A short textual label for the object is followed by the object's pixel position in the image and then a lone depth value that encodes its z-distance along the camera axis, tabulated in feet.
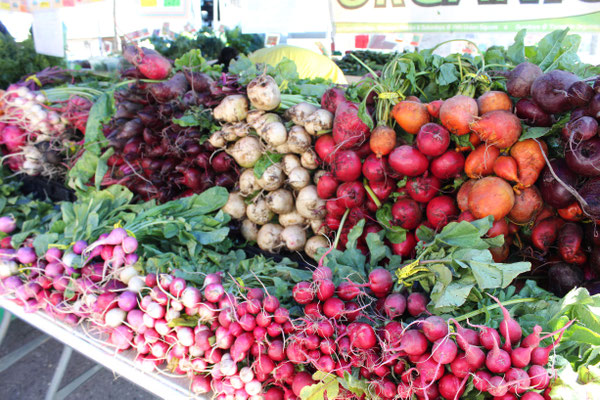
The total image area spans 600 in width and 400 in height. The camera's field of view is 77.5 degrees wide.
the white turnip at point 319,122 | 6.12
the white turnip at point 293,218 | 6.91
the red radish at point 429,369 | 3.43
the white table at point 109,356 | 4.74
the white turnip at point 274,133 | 6.40
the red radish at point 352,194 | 5.79
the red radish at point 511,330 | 3.43
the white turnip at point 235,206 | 7.30
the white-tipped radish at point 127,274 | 5.52
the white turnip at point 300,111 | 6.37
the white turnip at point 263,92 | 6.32
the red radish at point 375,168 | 5.52
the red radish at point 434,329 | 3.54
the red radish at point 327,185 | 6.09
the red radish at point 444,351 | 3.41
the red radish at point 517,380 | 3.11
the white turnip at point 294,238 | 6.67
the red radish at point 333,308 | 4.18
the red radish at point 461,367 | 3.41
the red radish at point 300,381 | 4.21
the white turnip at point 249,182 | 7.06
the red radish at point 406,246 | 5.55
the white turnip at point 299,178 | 6.56
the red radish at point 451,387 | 3.43
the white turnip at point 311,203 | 6.44
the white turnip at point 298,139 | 6.32
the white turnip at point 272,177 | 6.65
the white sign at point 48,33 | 12.34
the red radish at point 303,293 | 4.33
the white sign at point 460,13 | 9.99
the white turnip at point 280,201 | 6.75
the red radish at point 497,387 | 3.14
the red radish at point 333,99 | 6.26
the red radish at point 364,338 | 3.79
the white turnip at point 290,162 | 6.63
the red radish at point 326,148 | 6.05
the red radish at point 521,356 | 3.26
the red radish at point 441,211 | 5.18
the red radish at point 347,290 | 4.34
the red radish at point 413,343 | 3.54
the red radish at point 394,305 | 4.11
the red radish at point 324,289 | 4.29
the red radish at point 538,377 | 3.17
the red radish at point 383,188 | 5.67
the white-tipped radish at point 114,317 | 5.02
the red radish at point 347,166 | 5.73
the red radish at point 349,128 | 5.70
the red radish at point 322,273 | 4.41
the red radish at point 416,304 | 4.14
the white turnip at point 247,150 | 6.81
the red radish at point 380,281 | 4.41
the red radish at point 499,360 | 3.25
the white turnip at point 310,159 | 6.40
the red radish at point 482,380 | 3.25
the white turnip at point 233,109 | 6.78
